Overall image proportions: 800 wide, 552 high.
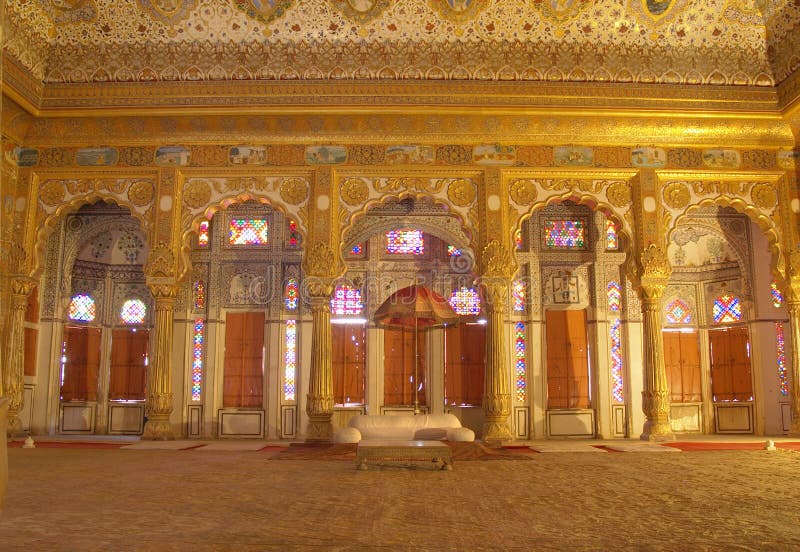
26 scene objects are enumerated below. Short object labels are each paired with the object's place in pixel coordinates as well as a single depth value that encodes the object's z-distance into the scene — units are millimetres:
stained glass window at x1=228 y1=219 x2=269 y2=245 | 14250
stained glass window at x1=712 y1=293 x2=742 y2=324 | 14215
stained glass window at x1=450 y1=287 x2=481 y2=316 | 14180
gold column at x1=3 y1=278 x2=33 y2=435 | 11203
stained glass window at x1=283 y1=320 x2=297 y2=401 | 13695
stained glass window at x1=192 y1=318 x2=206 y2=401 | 13734
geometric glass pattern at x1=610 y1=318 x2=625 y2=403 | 13867
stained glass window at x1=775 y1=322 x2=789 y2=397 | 13492
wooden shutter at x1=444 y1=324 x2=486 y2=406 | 13867
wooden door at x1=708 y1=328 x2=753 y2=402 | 13945
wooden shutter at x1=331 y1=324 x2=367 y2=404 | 13867
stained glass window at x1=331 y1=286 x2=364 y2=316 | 14109
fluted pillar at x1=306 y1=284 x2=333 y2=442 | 10938
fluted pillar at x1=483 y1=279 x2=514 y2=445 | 11023
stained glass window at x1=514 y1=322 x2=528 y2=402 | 13916
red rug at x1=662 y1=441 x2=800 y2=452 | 10070
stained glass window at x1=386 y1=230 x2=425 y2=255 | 14328
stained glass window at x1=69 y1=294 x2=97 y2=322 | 13984
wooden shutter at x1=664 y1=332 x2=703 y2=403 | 14320
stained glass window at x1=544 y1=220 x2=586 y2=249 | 14367
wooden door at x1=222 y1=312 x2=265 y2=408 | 13781
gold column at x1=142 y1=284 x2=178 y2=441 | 11102
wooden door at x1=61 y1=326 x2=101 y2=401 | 13820
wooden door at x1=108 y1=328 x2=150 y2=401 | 14164
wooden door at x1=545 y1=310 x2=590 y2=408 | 13914
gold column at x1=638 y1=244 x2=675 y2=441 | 11234
